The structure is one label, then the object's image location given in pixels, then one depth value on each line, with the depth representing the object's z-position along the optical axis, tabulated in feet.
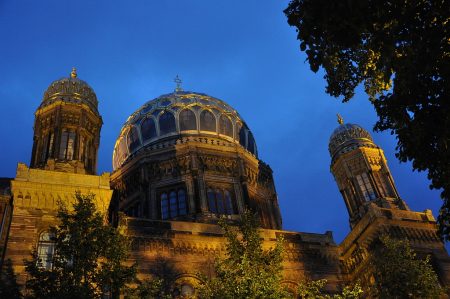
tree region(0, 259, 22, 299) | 49.73
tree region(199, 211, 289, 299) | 49.16
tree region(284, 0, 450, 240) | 29.76
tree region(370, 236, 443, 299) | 62.85
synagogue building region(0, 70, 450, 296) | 71.67
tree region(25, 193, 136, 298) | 48.61
